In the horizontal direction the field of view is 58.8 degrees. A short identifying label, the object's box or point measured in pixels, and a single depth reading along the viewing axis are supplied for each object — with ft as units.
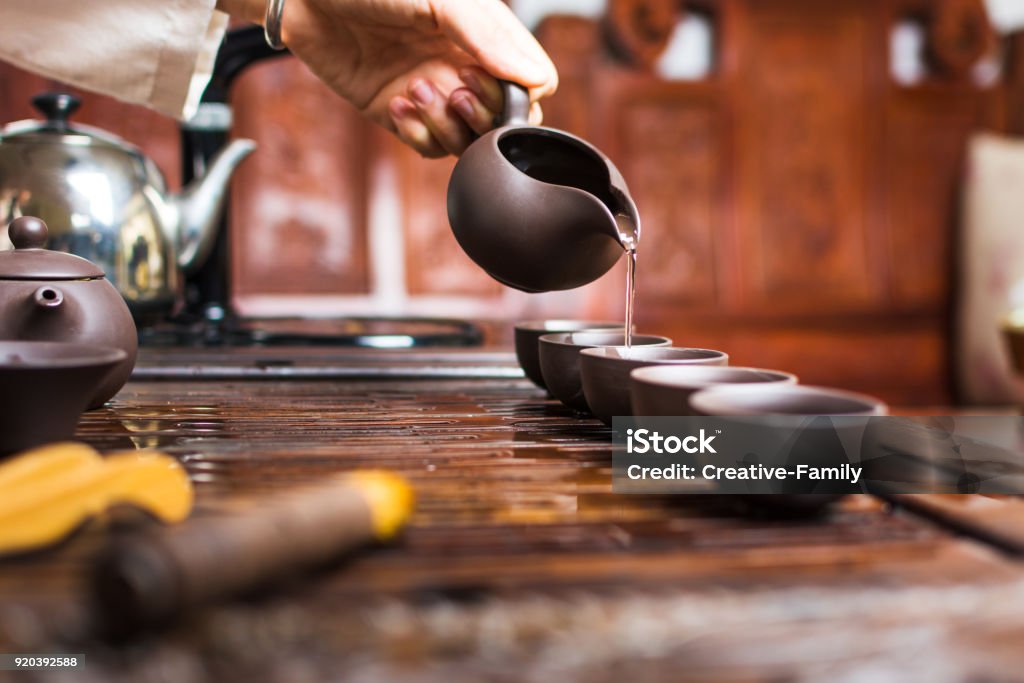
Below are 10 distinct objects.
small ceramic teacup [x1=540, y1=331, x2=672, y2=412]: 2.85
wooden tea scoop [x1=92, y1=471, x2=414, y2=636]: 1.17
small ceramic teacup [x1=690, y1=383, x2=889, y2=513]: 1.78
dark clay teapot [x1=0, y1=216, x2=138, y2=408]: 2.52
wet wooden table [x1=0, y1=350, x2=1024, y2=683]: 1.19
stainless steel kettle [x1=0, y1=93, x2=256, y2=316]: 4.02
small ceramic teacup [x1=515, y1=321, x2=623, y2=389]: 3.29
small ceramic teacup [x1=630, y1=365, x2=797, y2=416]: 2.03
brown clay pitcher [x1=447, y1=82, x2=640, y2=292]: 2.75
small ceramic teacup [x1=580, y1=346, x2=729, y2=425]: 2.44
